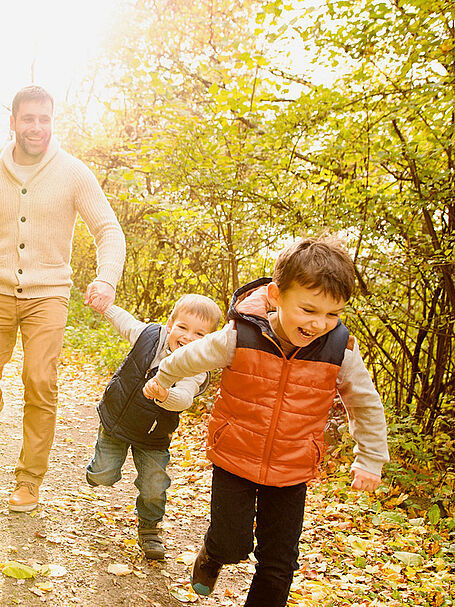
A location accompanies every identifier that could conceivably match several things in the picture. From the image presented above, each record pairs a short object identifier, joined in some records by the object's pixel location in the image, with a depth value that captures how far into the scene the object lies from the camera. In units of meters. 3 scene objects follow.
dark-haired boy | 2.46
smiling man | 3.49
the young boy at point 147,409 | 3.26
